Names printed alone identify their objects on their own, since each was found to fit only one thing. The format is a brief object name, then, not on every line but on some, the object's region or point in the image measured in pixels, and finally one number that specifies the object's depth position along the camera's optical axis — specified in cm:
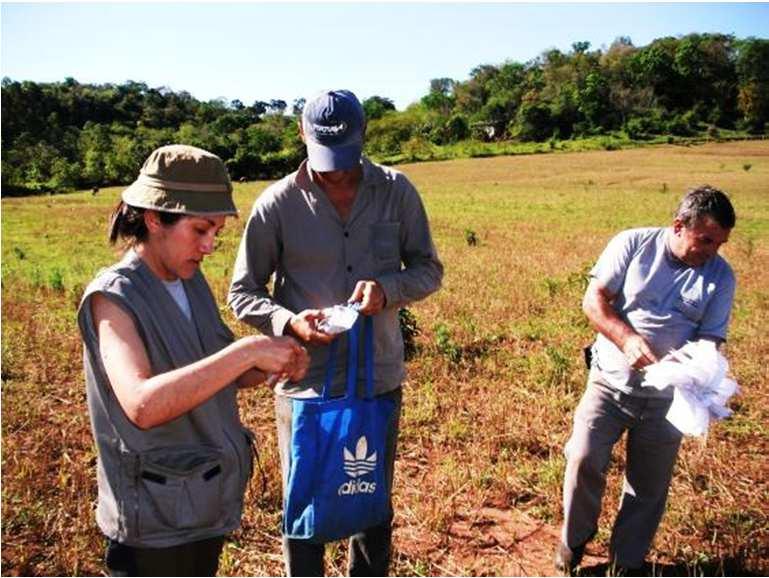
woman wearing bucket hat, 168
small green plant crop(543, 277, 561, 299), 975
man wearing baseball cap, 262
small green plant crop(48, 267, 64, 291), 1018
